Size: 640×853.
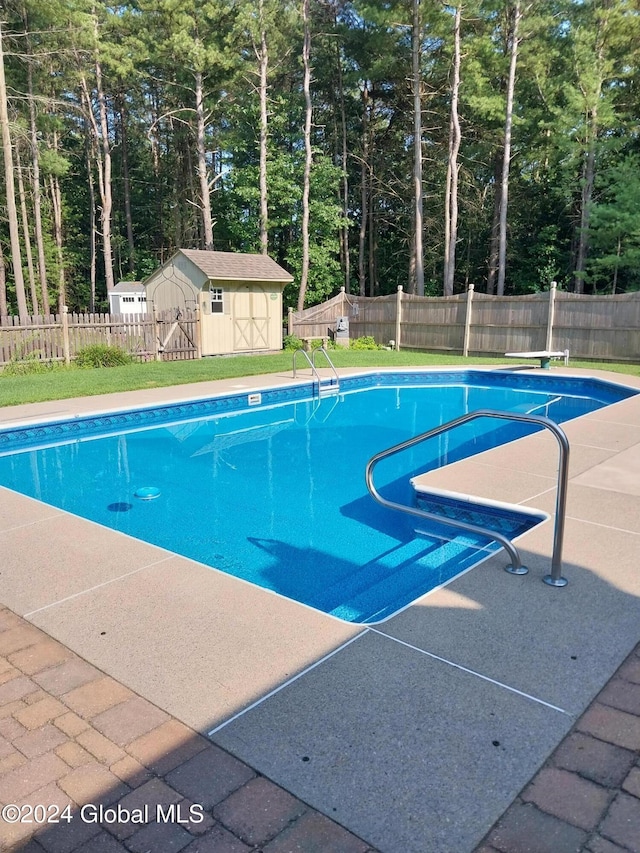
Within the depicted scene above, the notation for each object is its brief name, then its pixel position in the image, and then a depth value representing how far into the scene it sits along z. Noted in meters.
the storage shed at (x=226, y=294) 16.64
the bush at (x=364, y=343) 19.20
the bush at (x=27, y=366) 12.81
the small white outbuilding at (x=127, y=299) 21.53
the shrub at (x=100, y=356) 13.97
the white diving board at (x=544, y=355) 13.18
